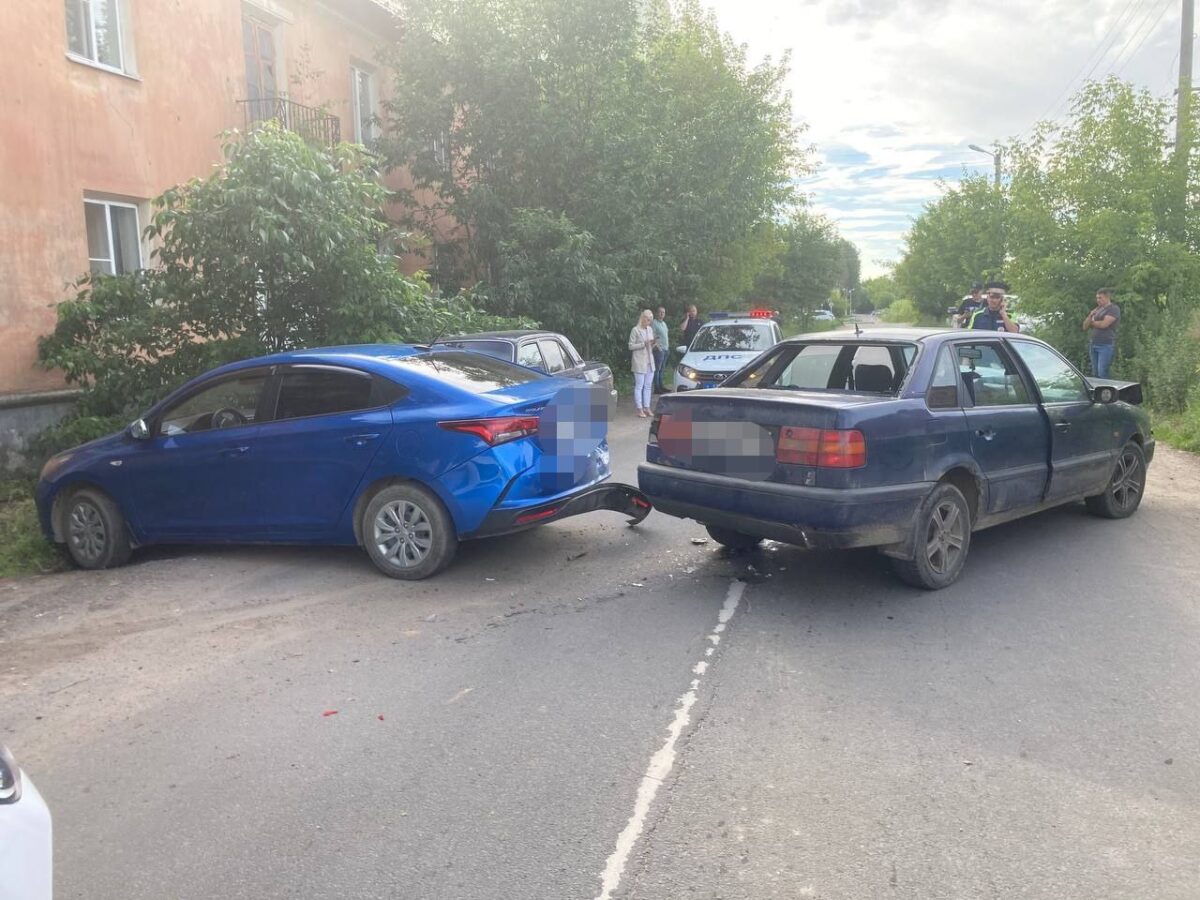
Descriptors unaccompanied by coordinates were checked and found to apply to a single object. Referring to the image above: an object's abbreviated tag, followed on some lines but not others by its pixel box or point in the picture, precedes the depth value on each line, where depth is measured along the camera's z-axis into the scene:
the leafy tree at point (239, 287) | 10.02
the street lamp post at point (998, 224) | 24.98
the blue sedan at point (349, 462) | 6.28
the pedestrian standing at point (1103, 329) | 15.91
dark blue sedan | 5.52
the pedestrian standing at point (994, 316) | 13.95
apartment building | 10.82
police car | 16.14
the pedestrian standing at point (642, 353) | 16.17
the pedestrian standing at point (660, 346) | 17.81
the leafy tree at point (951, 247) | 34.59
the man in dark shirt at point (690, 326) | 20.12
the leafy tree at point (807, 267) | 61.09
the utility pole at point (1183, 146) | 17.00
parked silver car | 2.11
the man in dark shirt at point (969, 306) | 21.25
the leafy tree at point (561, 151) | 17.78
